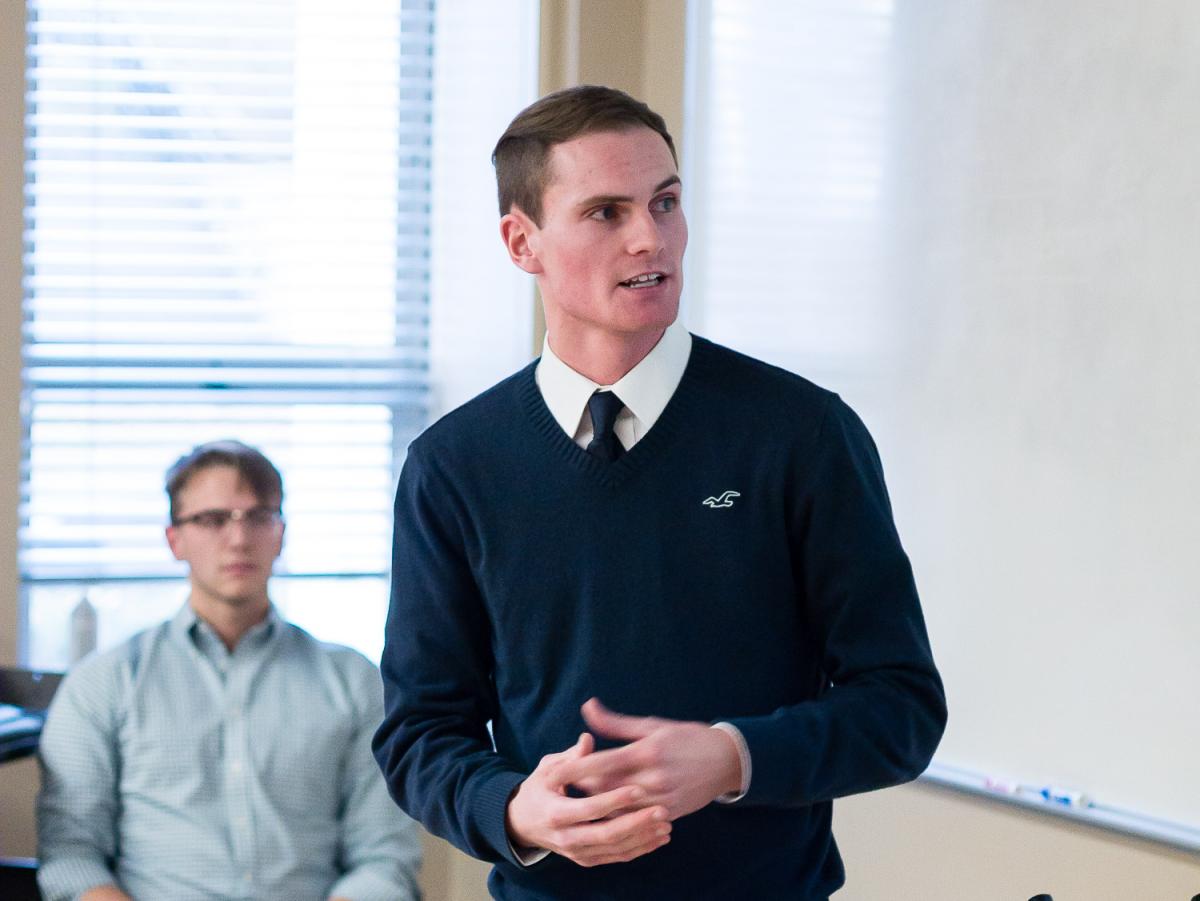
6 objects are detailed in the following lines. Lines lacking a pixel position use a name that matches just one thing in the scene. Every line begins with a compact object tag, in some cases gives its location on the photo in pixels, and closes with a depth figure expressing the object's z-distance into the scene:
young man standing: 2.71
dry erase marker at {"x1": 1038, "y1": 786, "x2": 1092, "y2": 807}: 4.66
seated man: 5.07
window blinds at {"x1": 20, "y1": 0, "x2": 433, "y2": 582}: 6.47
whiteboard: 4.36
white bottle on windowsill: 6.39
